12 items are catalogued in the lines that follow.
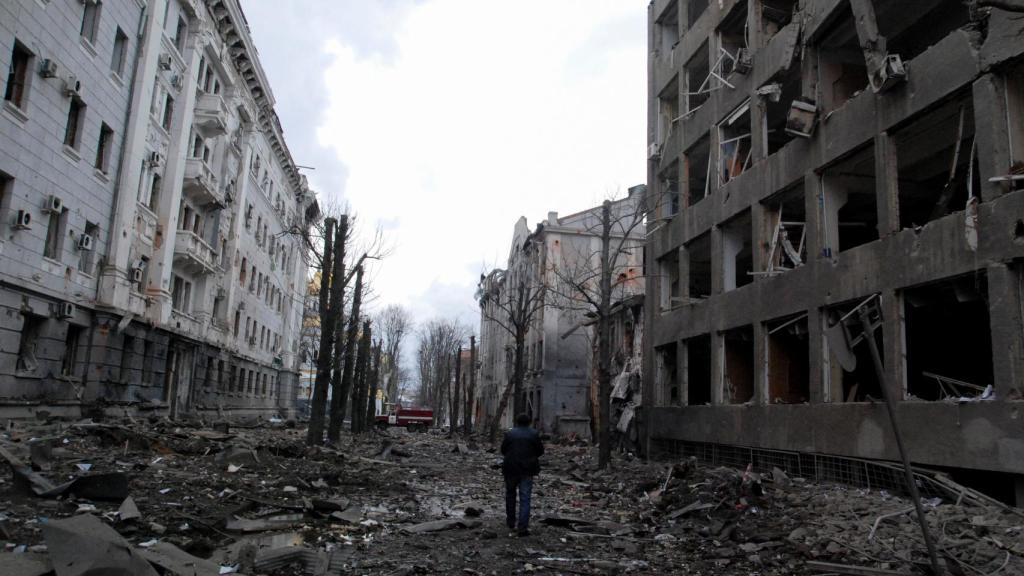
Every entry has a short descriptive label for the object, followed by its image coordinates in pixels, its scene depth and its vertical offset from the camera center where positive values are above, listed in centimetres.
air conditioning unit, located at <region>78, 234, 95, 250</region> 2023 +402
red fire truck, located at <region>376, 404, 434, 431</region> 5297 -167
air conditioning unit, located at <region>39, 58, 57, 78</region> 1766 +782
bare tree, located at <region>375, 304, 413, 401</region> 7644 +630
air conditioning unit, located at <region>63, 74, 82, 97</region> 1880 +790
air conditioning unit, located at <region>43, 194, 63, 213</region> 1847 +463
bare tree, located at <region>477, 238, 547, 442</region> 3005 +855
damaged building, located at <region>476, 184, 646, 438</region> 4344 +444
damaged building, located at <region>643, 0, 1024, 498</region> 1037 +385
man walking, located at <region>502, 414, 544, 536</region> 999 -85
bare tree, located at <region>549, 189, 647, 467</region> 2020 +614
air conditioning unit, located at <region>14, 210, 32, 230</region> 1709 +386
